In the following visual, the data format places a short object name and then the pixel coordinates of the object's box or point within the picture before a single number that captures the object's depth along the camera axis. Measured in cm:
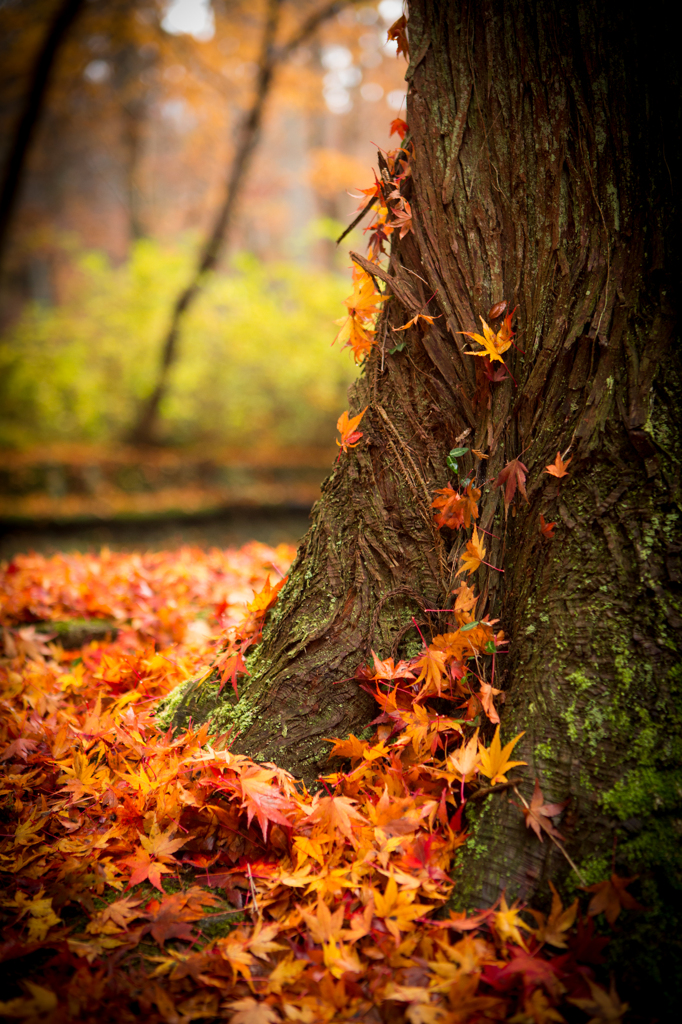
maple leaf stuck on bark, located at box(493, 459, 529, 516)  158
